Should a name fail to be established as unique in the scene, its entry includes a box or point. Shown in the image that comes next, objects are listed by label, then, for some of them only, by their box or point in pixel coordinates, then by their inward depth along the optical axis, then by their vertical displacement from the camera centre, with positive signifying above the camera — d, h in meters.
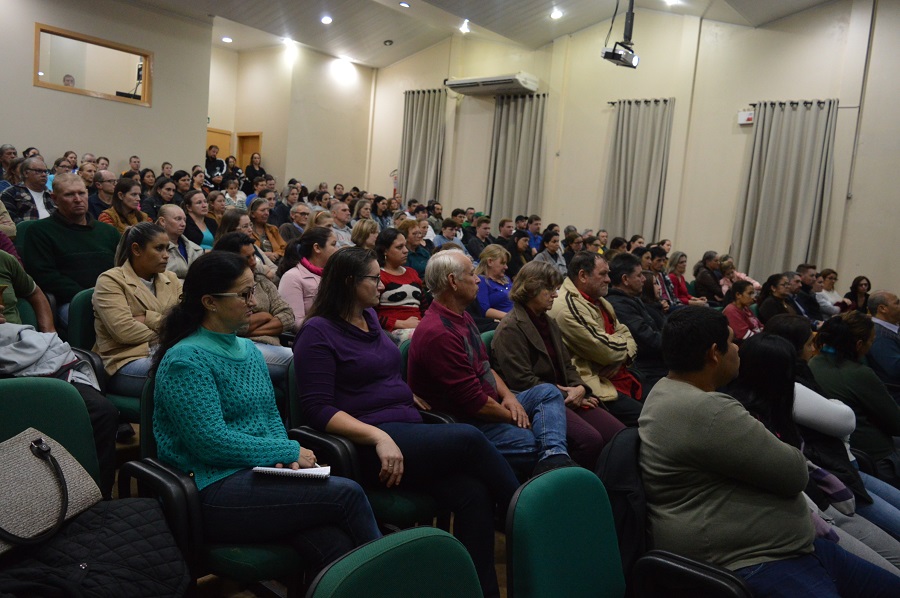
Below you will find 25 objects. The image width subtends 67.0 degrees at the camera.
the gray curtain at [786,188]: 8.41 +0.80
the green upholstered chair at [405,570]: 0.99 -0.54
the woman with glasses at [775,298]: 5.52 -0.38
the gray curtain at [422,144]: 12.22 +1.38
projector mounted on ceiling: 7.33 +1.98
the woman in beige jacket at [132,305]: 2.57 -0.43
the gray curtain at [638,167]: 9.67 +1.04
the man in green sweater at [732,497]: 1.60 -0.61
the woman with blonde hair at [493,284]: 4.32 -0.38
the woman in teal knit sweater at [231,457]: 1.66 -0.64
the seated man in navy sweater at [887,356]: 3.94 -0.56
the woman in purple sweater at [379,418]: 2.02 -0.62
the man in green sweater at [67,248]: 3.14 -0.28
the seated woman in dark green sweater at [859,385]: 2.83 -0.54
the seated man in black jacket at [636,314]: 3.57 -0.40
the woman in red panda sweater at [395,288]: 3.62 -0.37
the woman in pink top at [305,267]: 3.40 -0.29
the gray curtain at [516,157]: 11.02 +1.17
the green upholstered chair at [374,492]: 1.99 -0.82
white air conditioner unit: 10.72 +2.30
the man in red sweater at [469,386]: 2.42 -0.59
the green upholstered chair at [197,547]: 1.59 -0.82
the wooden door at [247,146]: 12.54 +1.11
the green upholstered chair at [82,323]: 2.65 -0.51
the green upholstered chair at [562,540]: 1.39 -0.66
